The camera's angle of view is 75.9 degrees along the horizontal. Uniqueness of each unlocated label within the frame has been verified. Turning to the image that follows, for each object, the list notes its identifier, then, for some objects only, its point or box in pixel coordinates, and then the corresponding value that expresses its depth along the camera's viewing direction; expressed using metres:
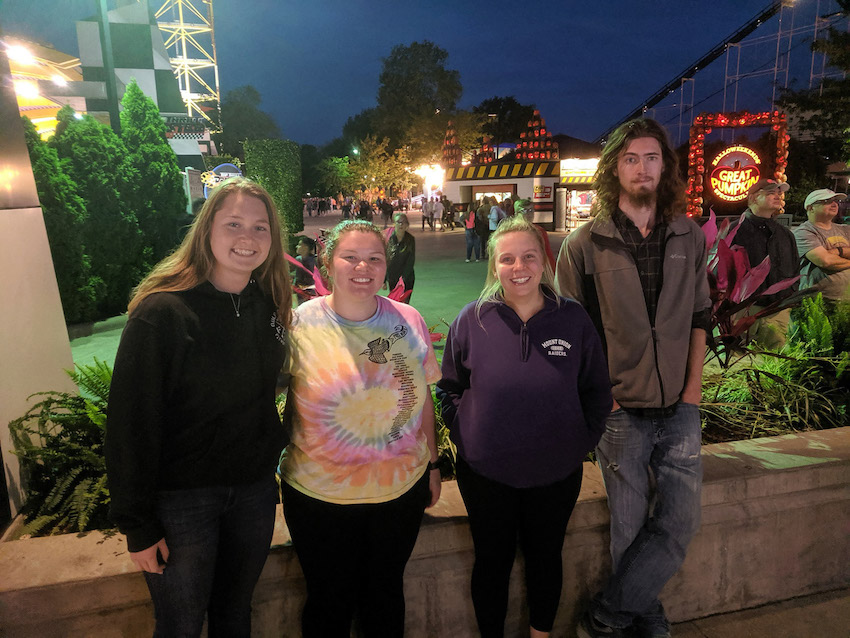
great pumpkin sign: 15.34
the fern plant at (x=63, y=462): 2.37
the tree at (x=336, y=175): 49.60
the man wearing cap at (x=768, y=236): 4.33
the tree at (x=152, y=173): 9.12
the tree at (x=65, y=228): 6.91
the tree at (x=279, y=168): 14.60
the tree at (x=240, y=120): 59.75
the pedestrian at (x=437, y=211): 27.58
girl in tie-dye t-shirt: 1.86
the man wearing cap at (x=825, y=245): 4.59
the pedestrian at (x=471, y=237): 15.14
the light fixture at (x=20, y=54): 9.54
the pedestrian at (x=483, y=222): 14.90
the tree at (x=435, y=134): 37.22
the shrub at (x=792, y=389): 3.42
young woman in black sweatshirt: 1.56
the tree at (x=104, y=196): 7.94
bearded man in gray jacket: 2.24
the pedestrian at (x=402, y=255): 7.75
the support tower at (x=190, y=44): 52.47
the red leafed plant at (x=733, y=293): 3.00
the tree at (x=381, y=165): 37.22
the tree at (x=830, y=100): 15.70
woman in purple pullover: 2.03
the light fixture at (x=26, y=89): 9.81
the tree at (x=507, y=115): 64.56
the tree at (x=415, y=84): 41.09
